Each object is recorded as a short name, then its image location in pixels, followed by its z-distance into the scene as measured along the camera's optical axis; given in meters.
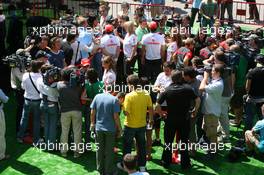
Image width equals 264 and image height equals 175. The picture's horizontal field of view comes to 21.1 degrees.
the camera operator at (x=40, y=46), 14.49
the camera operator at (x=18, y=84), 13.72
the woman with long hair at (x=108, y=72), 13.45
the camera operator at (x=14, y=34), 17.25
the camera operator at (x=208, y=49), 15.09
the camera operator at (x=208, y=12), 22.09
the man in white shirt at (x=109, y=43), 15.98
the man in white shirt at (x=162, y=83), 13.09
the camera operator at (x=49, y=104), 12.67
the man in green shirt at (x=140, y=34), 17.25
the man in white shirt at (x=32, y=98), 12.97
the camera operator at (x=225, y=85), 12.95
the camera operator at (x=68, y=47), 14.83
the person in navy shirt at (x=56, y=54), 14.06
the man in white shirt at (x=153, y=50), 16.21
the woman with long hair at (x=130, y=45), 16.32
